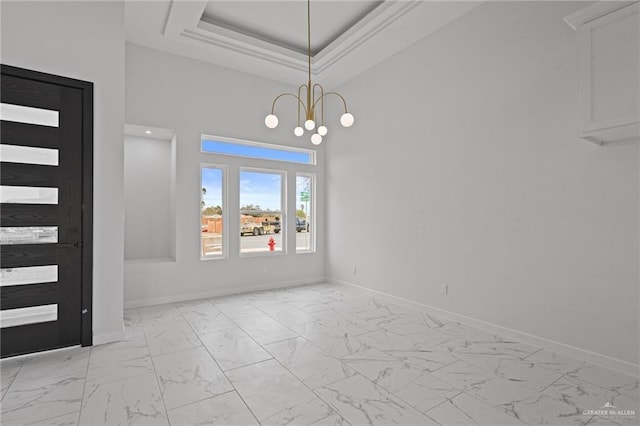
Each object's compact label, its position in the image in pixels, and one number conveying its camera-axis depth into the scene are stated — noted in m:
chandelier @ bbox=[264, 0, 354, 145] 3.31
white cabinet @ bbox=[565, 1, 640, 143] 2.40
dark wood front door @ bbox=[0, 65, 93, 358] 3.03
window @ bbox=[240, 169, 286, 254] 5.68
